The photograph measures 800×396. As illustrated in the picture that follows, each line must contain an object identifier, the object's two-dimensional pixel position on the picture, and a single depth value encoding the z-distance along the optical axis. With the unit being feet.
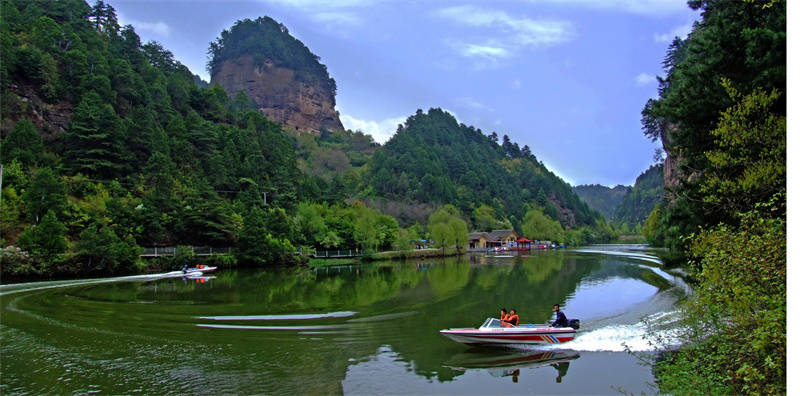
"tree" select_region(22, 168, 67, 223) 115.24
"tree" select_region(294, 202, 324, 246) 190.47
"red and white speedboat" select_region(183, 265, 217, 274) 126.18
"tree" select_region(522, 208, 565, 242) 367.04
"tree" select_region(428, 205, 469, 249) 234.38
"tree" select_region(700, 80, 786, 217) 30.07
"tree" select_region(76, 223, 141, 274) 114.62
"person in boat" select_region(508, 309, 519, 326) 50.26
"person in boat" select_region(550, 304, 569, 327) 50.29
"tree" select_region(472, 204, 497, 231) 358.17
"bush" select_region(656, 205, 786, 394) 22.27
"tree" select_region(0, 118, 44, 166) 133.28
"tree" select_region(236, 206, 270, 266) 155.22
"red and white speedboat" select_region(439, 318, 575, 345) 46.93
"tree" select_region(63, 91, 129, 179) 151.02
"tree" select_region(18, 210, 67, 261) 108.17
